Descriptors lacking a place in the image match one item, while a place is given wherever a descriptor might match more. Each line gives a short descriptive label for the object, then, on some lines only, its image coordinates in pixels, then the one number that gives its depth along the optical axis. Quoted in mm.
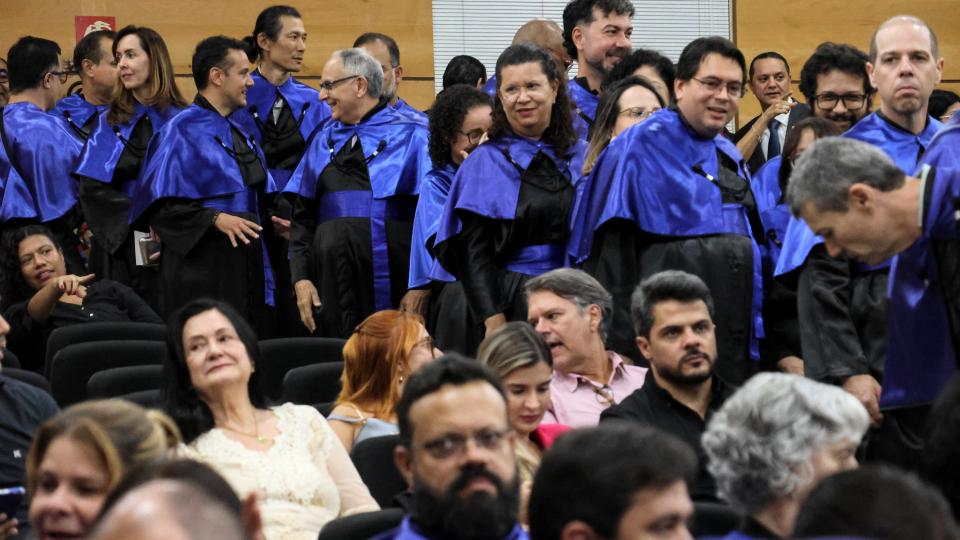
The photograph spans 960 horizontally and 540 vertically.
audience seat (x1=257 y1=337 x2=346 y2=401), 9752
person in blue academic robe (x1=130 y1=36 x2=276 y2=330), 12300
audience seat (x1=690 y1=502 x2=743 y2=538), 6293
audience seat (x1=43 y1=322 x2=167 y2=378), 9836
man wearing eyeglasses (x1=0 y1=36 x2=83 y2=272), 13487
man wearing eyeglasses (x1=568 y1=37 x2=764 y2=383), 9264
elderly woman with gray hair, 5588
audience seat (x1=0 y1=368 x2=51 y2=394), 8531
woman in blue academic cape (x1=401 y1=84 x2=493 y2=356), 11113
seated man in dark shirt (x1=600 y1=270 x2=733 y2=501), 7679
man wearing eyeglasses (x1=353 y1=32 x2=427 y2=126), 12887
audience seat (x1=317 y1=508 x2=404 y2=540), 6119
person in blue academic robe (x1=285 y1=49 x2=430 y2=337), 11951
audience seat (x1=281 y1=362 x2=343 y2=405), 8866
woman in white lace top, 7110
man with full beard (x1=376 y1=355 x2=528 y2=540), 5281
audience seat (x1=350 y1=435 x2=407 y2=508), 7602
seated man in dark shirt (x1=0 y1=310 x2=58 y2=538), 7462
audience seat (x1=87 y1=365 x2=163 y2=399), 8307
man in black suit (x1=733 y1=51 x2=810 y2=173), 12237
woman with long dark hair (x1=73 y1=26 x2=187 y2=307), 12935
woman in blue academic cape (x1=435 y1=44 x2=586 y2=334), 9801
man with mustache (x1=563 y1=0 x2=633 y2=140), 12286
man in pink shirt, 8447
